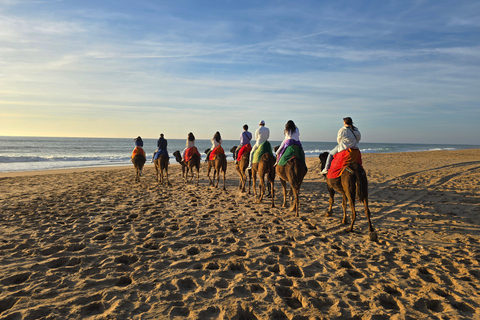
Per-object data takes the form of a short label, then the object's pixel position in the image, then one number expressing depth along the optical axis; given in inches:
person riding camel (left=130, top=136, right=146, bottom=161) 524.1
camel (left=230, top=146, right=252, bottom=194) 403.9
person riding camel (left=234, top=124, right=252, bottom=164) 422.9
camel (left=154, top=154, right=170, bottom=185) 480.1
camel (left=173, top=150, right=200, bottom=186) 483.8
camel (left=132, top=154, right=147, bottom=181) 519.5
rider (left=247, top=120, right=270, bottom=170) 365.4
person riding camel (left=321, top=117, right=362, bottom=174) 240.8
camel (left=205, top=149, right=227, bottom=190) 439.8
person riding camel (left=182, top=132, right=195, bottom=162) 483.3
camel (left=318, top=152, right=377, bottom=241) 217.5
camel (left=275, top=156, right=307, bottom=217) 280.7
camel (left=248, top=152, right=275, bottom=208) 332.5
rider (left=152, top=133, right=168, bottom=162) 493.4
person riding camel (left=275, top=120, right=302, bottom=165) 306.8
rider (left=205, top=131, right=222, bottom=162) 460.9
